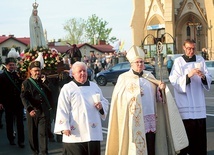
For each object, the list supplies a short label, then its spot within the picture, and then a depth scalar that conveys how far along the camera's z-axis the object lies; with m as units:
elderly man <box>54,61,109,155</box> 6.57
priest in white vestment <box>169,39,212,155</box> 7.74
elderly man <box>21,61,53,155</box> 9.12
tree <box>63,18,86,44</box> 99.94
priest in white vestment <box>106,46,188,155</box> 7.04
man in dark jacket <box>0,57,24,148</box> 11.16
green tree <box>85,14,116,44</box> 104.19
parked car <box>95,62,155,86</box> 33.31
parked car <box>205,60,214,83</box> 30.59
